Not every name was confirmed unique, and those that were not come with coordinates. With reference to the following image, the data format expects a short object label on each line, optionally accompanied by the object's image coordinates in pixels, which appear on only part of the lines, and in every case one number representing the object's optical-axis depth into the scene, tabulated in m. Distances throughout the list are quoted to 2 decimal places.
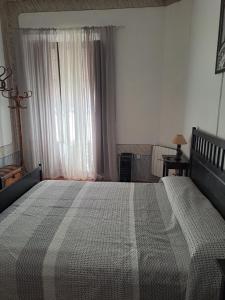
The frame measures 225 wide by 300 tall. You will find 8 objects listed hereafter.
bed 1.14
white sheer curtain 3.49
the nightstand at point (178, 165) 2.70
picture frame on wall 1.78
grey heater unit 3.65
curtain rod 3.39
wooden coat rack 3.39
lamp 2.70
